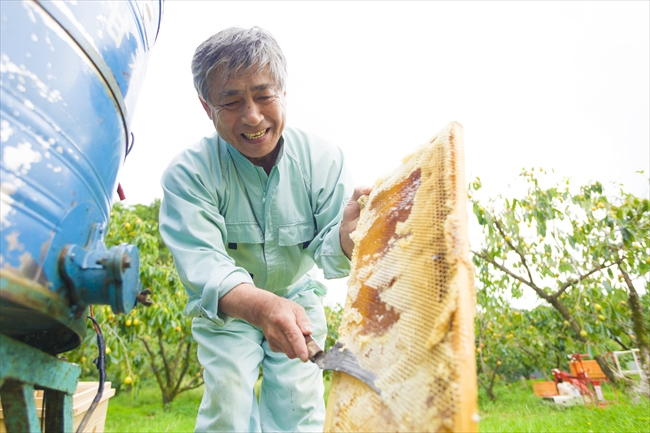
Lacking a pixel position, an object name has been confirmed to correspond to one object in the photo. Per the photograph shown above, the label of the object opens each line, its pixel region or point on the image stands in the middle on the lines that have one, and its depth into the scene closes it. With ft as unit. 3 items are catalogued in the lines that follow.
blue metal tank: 3.16
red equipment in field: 20.47
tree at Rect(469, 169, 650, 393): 14.99
